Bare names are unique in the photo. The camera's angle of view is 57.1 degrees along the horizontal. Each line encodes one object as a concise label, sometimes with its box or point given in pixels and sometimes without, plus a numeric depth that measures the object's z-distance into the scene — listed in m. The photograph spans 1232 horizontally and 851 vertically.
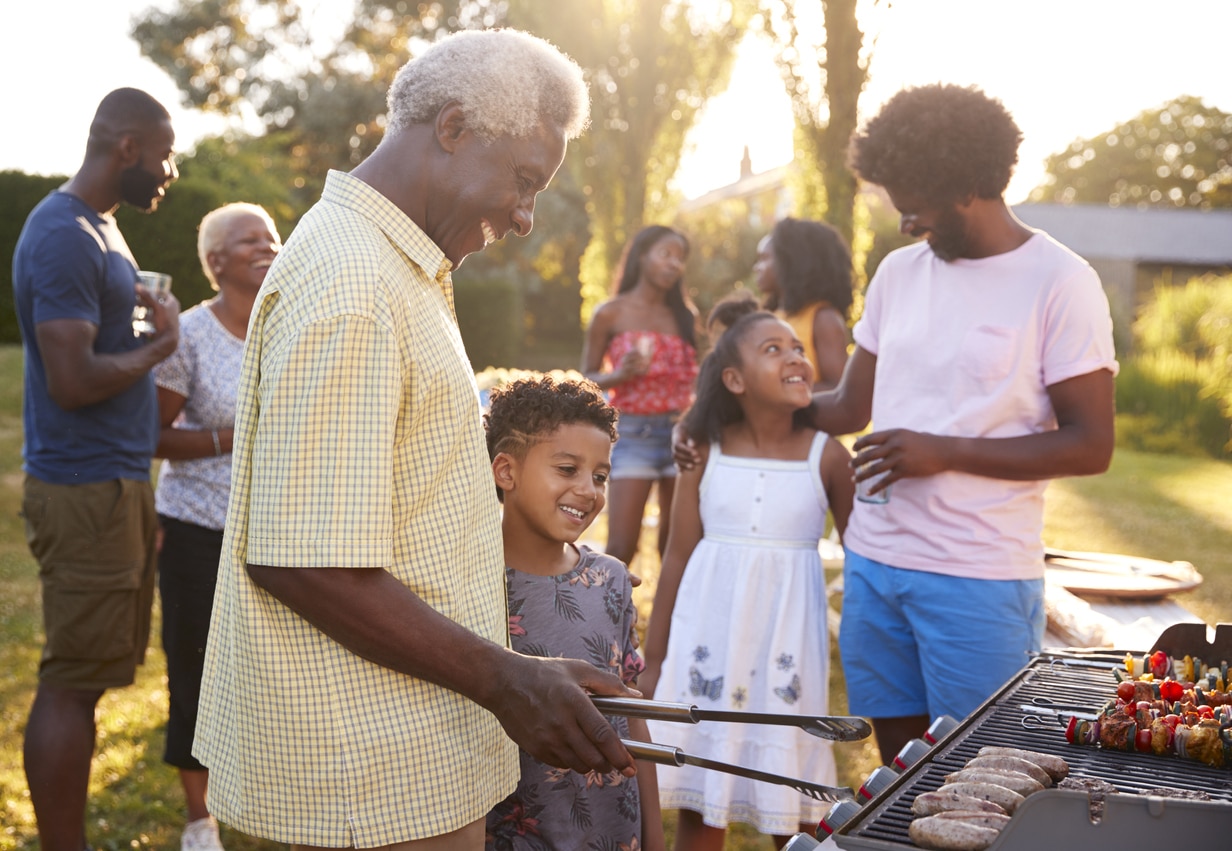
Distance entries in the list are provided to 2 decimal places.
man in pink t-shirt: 2.82
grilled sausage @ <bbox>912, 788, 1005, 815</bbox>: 1.61
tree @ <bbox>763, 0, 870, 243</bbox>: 7.94
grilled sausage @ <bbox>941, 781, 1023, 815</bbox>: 1.63
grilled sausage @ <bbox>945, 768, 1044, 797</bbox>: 1.71
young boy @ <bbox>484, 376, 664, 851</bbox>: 2.35
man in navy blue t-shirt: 3.43
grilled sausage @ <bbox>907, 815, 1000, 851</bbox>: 1.50
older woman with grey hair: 3.96
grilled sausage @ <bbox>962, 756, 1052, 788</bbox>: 1.80
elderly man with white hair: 1.54
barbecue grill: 1.53
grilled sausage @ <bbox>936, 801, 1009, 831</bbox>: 1.55
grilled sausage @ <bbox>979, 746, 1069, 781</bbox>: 1.87
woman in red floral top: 6.17
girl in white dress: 3.33
